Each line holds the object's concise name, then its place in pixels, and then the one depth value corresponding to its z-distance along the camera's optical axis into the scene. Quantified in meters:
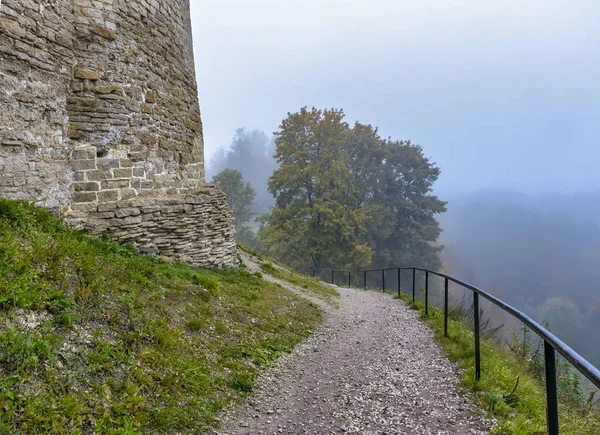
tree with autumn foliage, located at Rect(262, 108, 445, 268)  23.11
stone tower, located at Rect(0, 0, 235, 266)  4.74
